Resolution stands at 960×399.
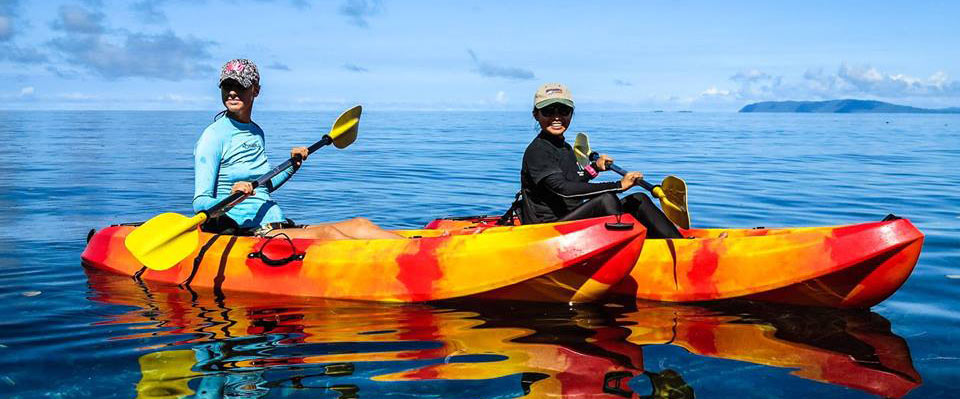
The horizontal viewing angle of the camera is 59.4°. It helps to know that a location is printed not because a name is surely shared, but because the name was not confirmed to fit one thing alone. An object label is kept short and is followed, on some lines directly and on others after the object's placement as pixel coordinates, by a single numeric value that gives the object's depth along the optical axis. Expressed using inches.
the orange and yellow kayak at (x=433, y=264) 226.7
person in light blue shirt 250.1
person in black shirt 241.3
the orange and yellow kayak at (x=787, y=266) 222.4
